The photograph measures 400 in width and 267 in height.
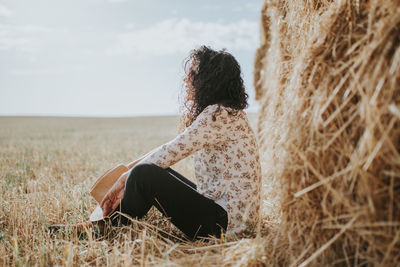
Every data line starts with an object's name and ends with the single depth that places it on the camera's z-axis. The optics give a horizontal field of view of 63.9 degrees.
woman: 2.26
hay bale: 1.46
